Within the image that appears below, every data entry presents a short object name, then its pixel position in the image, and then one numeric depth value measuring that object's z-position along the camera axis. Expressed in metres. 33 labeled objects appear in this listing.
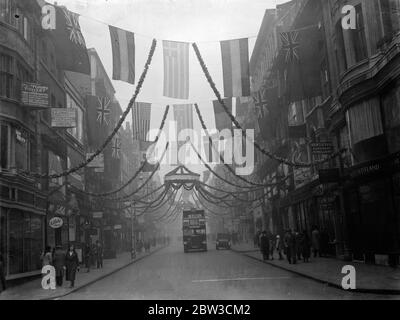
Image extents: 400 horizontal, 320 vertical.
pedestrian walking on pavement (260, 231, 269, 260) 31.47
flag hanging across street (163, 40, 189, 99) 17.12
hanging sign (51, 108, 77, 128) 26.58
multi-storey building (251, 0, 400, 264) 20.12
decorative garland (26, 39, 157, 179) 17.67
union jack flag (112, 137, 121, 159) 28.41
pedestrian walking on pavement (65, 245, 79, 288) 20.75
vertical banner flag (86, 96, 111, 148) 22.02
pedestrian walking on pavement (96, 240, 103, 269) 33.00
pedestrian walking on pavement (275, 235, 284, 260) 31.05
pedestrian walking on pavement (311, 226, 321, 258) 27.27
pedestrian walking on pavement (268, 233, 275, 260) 31.92
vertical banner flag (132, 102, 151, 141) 21.19
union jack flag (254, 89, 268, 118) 27.80
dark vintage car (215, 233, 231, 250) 60.84
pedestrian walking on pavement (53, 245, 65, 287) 20.95
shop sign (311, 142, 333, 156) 23.66
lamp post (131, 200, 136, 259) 43.28
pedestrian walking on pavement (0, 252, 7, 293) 17.23
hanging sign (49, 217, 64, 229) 21.23
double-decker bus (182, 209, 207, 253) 54.34
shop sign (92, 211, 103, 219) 33.81
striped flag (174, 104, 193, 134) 20.80
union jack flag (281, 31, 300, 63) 21.66
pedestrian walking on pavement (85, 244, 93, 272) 29.58
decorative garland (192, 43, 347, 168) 17.42
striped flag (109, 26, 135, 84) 16.75
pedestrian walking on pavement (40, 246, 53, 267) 20.70
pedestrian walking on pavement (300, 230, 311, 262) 26.58
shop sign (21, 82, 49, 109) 23.26
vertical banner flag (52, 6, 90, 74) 17.22
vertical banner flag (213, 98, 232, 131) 22.36
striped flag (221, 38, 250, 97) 17.67
